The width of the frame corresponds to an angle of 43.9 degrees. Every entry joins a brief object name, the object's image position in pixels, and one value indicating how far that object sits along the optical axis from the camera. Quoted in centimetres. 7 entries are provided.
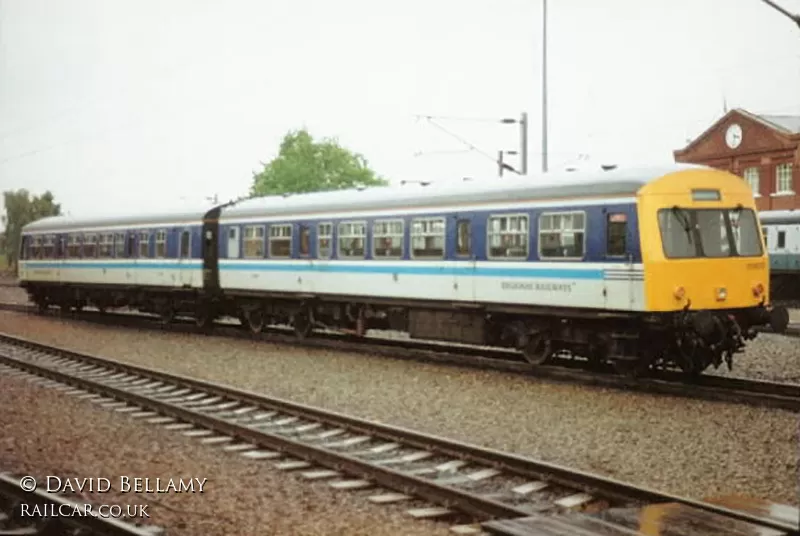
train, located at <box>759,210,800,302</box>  3519
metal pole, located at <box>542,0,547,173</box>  2647
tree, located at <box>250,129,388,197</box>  8262
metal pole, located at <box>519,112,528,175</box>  2626
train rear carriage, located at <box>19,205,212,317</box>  2658
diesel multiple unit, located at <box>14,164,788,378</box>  1457
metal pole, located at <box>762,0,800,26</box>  1164
